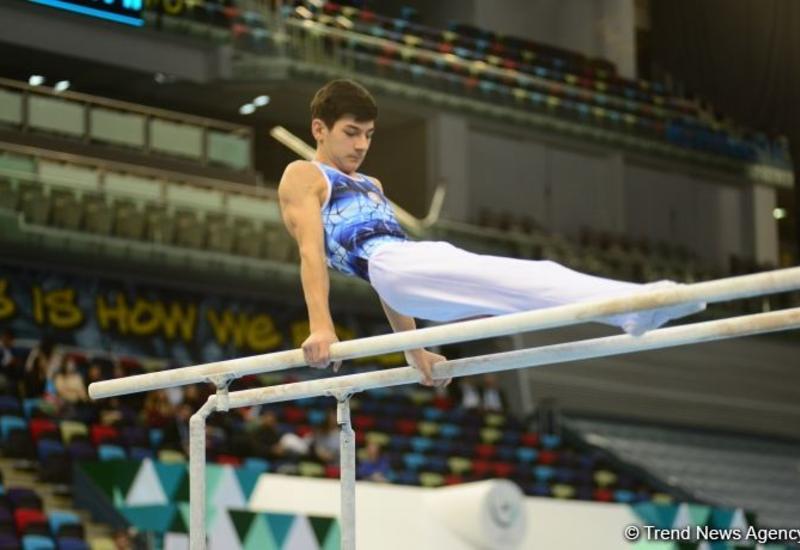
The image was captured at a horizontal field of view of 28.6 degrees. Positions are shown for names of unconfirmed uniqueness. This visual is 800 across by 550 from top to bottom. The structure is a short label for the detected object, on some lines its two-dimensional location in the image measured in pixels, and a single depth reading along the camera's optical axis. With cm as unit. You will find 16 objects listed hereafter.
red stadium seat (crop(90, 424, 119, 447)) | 1244
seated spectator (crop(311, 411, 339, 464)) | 1389
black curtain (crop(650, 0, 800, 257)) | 2006
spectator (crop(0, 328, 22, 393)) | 1333
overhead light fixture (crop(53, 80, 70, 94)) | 1537
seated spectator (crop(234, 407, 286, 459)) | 1284
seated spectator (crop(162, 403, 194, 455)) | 1277
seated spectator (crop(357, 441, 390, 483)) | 1323
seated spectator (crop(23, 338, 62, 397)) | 1350
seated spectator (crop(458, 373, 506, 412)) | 1750
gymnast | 483
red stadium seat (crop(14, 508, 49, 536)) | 1043
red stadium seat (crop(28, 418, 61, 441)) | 1224
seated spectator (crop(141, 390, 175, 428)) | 1314
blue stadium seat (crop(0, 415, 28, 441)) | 1223
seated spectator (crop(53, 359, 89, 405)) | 1334
